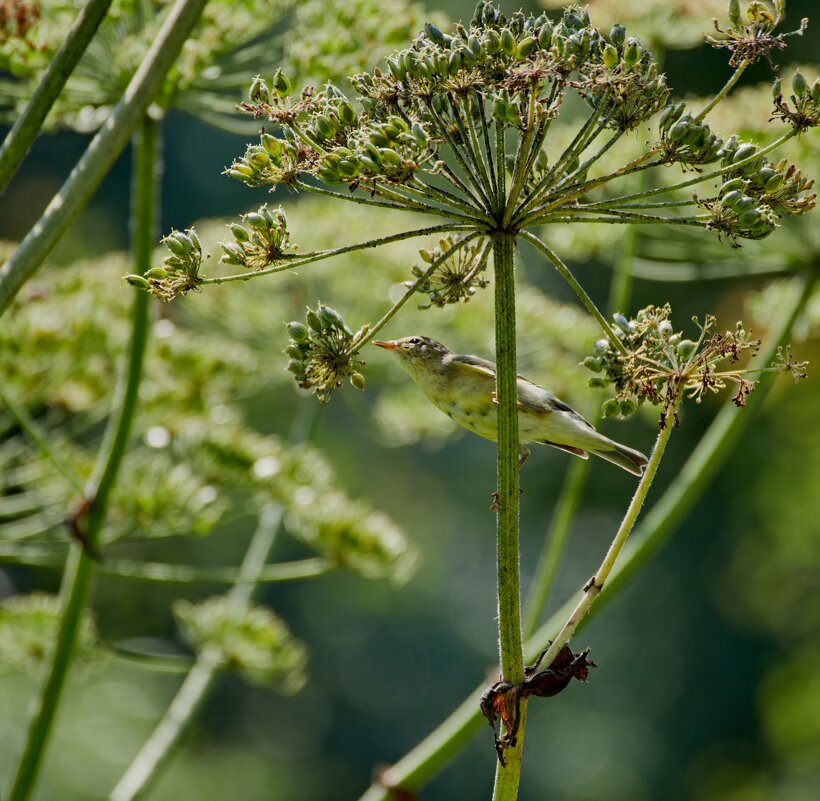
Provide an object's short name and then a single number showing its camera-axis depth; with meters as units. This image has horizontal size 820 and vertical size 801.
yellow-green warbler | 5.96
